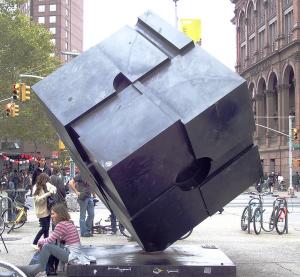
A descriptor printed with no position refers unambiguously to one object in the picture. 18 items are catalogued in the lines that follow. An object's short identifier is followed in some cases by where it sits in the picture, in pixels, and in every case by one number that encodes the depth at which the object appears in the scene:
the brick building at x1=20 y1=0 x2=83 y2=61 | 120.75
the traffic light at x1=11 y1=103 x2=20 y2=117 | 31.11
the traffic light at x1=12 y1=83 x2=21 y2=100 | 28.36
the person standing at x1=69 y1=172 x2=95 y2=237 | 13.43
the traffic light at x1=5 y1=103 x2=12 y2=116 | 30.81
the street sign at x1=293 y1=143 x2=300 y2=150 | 50.04
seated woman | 7.41
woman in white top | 11.16
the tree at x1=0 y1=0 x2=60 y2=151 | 46.59
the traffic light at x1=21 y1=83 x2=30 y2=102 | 28.59
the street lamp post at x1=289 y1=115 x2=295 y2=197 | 46.51
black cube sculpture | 6.30
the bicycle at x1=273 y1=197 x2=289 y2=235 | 14.48
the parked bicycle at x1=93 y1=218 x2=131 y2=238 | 13.85
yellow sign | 37.31
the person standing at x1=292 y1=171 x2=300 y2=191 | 51.60
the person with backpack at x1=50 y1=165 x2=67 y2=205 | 12.92
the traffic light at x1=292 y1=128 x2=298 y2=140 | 41.69
